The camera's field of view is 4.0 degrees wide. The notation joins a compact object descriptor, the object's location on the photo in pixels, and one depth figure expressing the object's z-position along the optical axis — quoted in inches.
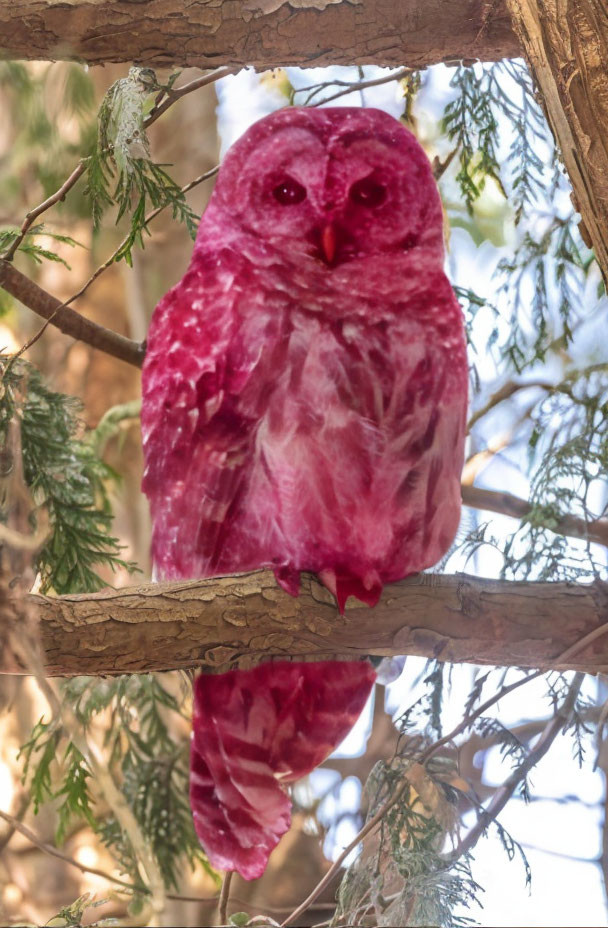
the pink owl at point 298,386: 208.4
